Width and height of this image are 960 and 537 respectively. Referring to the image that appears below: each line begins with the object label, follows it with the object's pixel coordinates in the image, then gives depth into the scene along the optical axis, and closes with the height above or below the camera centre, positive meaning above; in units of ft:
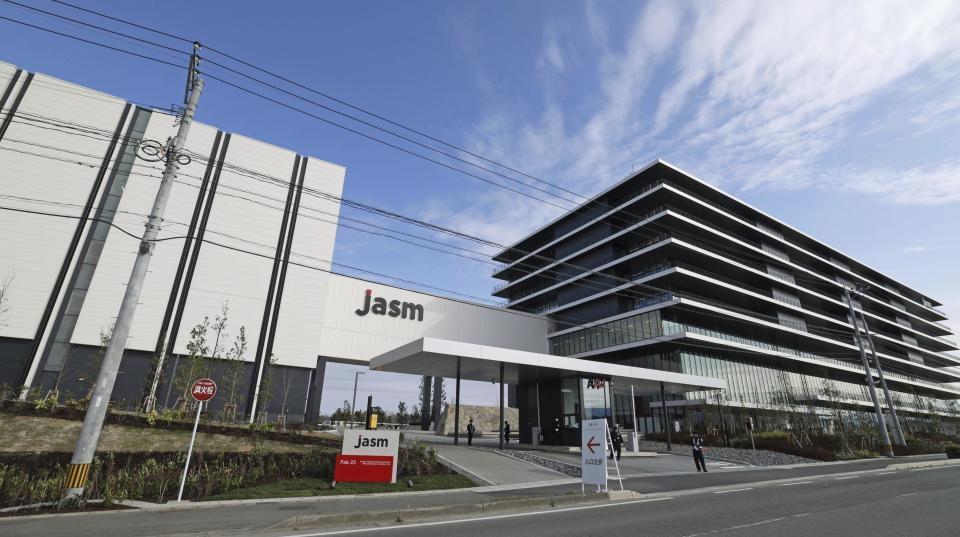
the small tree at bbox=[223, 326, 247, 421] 101.79 +9.72
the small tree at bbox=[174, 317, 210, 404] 87.35 +9.11
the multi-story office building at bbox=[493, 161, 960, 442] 161.27 +51.65
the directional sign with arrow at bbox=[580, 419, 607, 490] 39.06 -2.86
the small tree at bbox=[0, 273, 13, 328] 96.43 +24.14
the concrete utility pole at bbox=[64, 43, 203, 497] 30.83 +6.17
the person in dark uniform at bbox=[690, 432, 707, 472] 60.18 -3.69
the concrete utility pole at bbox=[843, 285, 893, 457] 94.68 +3.43
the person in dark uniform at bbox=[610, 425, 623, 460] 69.81 -2.62
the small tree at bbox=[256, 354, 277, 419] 98.29 +5.17
